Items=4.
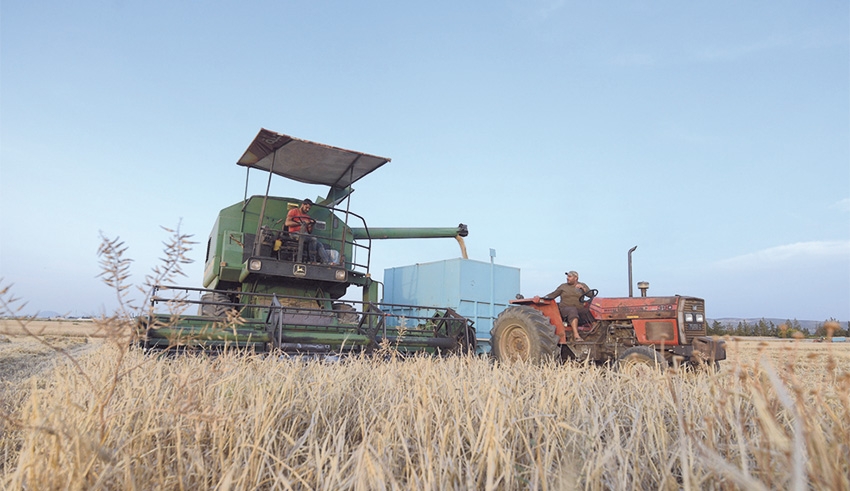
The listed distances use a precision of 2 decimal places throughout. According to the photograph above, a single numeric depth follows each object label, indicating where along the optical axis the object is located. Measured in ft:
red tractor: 21.94
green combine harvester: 22.17
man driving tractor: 24.22
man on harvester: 28.32
